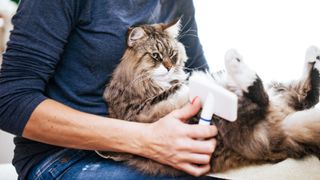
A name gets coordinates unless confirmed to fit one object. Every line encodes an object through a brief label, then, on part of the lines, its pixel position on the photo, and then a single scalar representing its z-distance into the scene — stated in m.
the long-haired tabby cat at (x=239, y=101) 0.87
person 0.88
